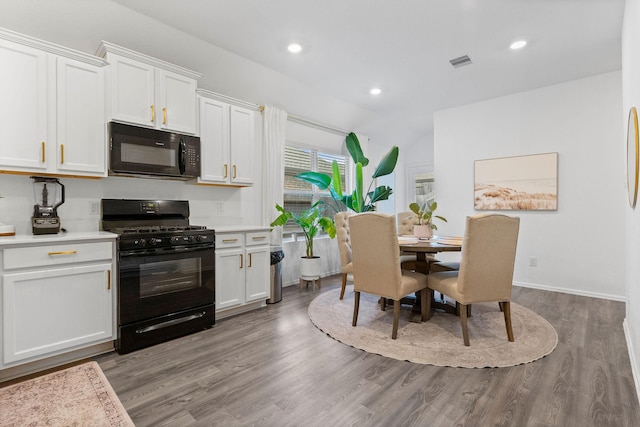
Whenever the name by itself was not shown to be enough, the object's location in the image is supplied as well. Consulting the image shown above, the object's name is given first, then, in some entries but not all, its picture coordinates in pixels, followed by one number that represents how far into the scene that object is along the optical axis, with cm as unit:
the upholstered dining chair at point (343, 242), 381
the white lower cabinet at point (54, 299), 207
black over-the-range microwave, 271
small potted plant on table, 344
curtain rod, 471
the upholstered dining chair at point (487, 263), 254
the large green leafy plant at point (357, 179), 469
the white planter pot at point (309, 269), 442
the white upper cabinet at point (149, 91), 269
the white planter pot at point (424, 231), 345
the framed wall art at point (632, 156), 223
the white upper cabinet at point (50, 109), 225
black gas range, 252
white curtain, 421
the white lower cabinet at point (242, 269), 321
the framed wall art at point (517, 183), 442
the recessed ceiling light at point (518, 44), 332
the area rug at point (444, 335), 241
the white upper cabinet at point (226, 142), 338
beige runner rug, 169
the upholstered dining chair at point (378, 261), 271
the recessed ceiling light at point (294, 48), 335
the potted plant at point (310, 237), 439
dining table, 292
